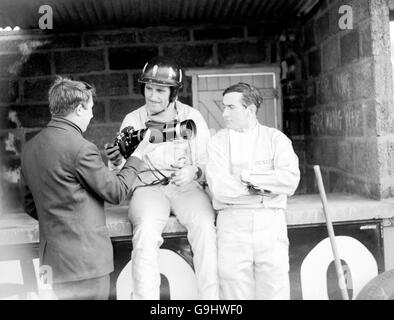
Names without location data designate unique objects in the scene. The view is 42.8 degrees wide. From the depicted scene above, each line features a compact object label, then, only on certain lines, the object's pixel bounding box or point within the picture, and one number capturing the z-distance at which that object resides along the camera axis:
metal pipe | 2.71
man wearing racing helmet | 2.55
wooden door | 4.69
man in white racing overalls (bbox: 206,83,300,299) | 2.56
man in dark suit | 2.15
